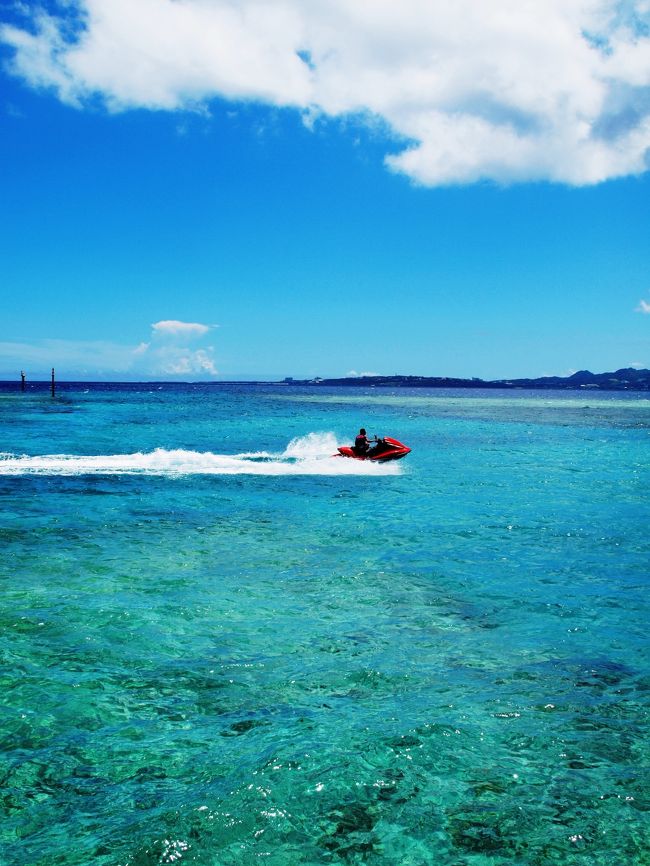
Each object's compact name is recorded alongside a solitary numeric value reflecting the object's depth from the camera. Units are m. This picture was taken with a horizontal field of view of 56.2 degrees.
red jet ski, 34.22
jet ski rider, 34.09
